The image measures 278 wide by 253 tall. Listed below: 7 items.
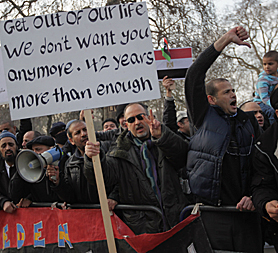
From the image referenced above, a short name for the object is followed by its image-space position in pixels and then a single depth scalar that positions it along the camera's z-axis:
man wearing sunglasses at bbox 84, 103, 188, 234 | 3.13
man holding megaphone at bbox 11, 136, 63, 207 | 3.23
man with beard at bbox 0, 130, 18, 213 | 3.78
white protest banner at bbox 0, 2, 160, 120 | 2.59
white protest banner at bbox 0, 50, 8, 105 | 4.21
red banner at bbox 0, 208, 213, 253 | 2.97
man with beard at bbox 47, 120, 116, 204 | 3.32
